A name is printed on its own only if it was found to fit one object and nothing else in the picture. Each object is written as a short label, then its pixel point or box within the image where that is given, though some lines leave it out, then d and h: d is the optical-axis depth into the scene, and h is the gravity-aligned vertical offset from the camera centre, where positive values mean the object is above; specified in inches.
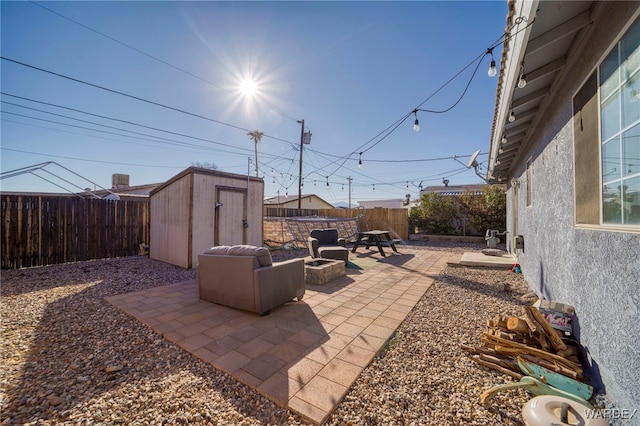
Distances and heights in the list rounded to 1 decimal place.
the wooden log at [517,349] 77.2 -45.0
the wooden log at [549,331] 82.9 -39.3
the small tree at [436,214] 457.4 +2.5
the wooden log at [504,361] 80.4 -48.1
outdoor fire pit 183.9 -42.7
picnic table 302.2 -32.5
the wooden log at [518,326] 88.9 -39.2
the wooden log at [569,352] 81.3 -44.3
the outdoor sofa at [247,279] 123.2 -33.4
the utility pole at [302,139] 599.2 +181.7
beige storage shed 232.1 +1.0
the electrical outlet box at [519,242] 207.0 -21.8
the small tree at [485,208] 410.6 +12.3
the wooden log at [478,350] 88.3 -48.2
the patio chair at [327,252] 236.4 -34.5
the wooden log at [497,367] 77.5 -49.1
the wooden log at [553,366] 73.8 -46.2
